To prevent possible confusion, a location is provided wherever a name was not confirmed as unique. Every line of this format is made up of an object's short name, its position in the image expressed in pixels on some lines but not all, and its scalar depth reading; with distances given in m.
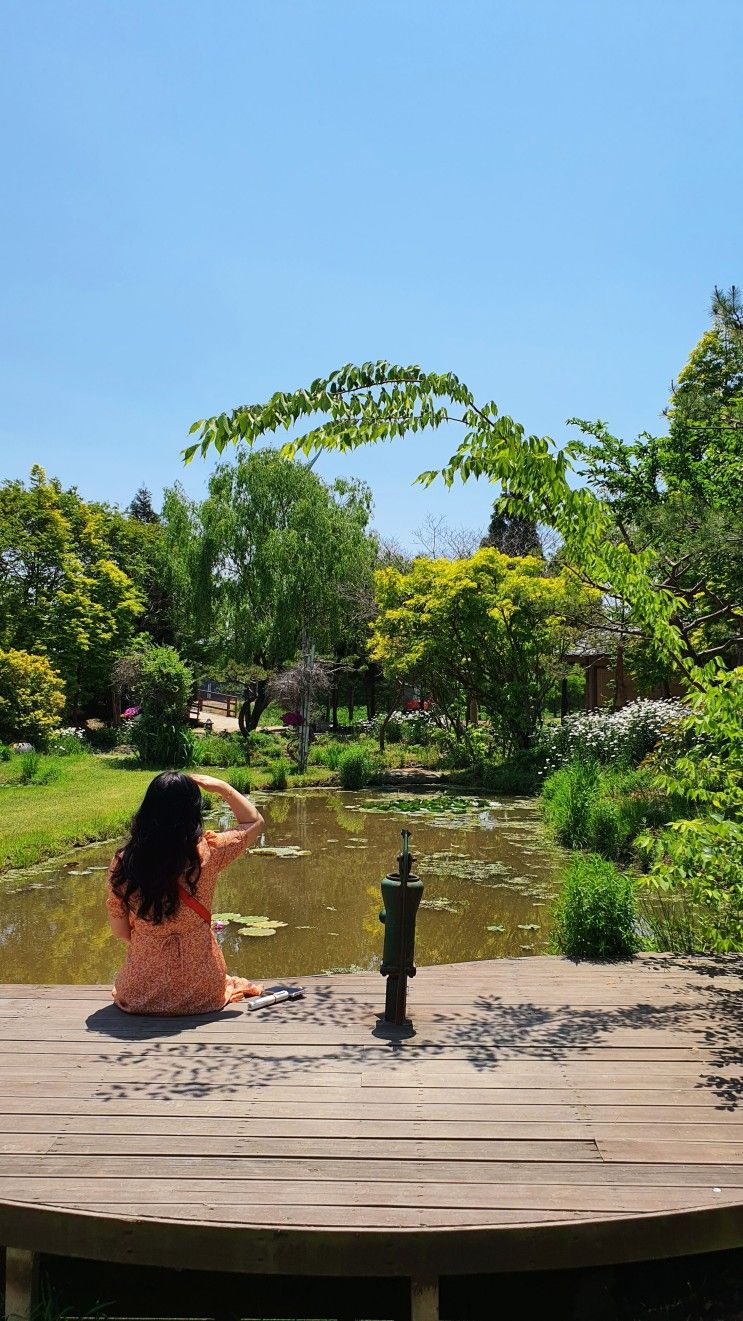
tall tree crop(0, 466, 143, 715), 26.50
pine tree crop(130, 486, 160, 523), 47.16
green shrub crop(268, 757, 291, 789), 19.41
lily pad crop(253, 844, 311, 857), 12.46
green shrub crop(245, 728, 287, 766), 23.08
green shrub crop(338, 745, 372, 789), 19.78
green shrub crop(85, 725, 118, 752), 25.48
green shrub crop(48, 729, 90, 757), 22.77
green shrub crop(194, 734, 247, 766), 21.95
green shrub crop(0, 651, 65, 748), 20.89
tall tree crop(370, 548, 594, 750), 21.14
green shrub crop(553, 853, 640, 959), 5.93
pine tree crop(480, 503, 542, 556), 38.06
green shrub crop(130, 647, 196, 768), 19.97
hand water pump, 4.08
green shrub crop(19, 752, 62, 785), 17.72
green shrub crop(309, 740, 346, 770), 21.72
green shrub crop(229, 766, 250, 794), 17.89
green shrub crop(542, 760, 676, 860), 11.87
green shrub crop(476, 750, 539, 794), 19.47
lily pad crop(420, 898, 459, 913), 9.53
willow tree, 24.34
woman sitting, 4.04
